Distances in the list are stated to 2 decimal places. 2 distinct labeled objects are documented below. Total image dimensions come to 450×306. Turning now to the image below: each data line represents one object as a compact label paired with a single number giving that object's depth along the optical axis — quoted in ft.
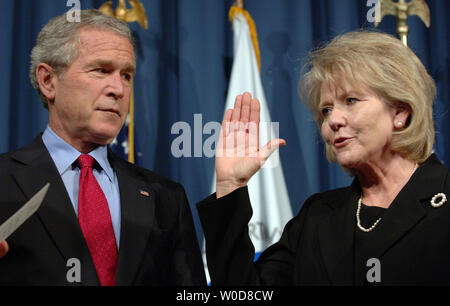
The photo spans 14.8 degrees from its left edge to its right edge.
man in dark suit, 8.98
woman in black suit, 9.09
